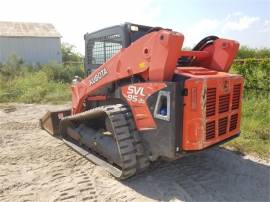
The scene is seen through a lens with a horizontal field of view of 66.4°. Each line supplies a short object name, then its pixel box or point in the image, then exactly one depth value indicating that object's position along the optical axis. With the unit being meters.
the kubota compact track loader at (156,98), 2.31
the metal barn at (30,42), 16.79
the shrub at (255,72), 5.25
